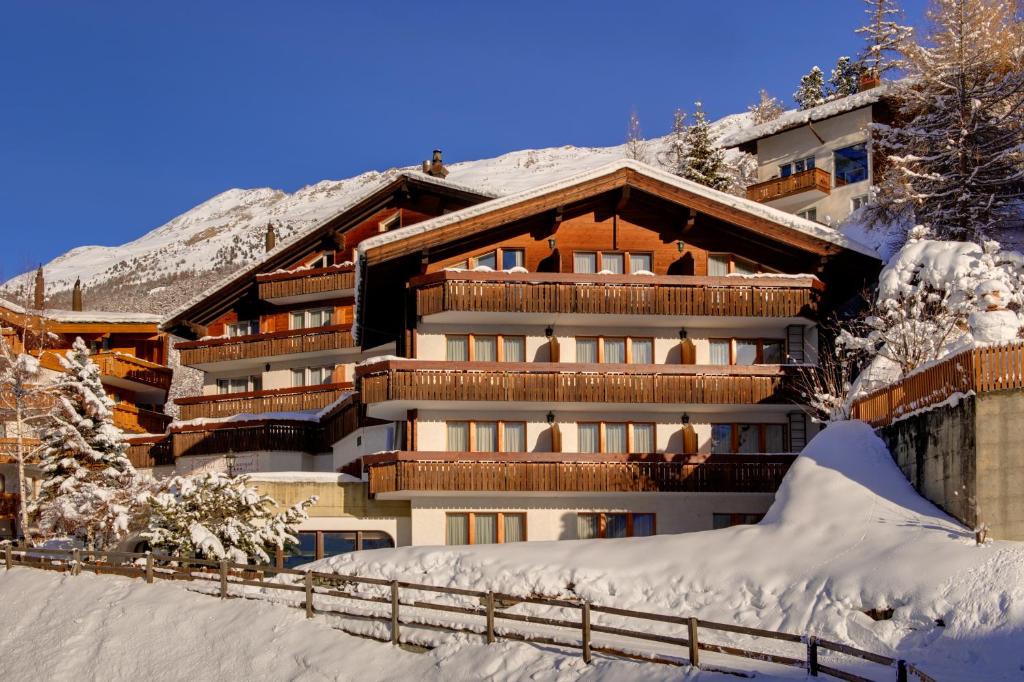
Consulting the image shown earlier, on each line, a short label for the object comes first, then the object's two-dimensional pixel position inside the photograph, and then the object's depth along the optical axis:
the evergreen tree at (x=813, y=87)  96.26
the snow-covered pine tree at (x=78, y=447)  42.34
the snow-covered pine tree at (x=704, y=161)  69.50
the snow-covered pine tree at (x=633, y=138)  117.44
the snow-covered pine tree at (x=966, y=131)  44.72
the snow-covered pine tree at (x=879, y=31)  68.25
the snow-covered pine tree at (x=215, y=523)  34.59
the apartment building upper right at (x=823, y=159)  58.66
